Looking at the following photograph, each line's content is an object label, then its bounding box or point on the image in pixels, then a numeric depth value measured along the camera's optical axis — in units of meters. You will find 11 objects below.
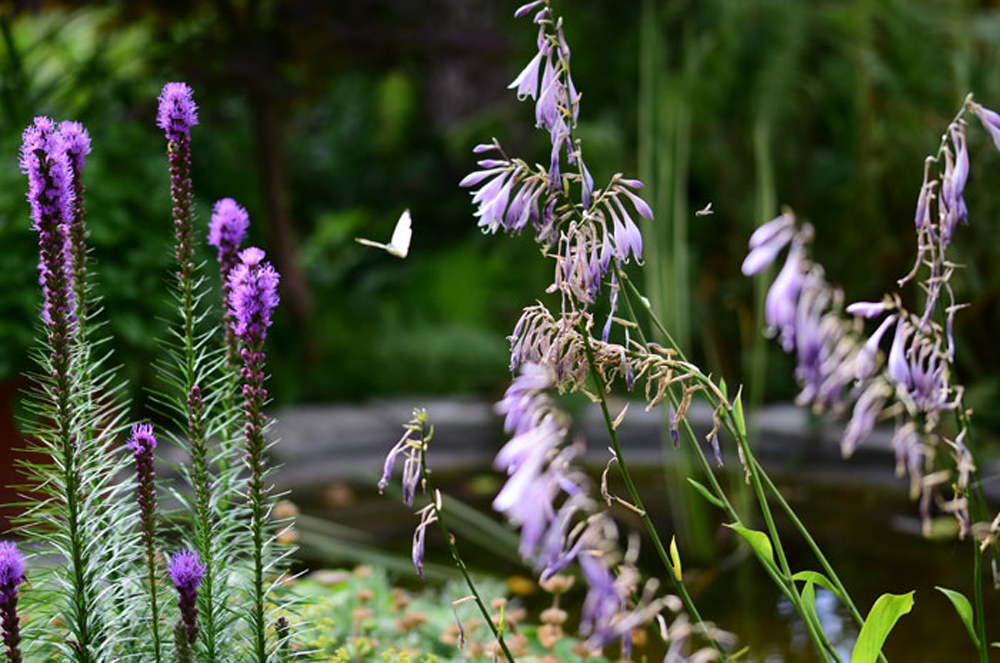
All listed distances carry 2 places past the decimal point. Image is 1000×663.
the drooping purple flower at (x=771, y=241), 1.46
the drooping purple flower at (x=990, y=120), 1.49
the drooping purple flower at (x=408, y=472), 1.49
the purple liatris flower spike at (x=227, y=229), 1.57
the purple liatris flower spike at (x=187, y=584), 1.51
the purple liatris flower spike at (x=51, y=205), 1.51
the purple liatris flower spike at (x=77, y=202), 1.55
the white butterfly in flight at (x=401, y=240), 1.50
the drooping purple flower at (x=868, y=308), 1.48
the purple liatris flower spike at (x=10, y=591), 1.48
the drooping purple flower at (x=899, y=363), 1.46
